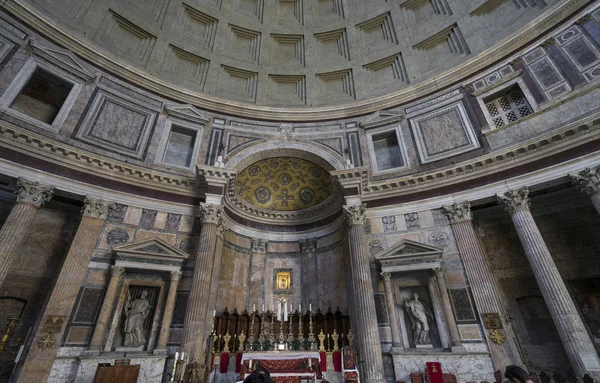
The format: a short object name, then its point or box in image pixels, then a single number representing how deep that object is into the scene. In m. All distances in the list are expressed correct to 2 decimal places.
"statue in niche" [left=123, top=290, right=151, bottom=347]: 10.53
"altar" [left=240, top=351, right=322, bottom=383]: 8.00
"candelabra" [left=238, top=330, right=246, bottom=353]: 10.60
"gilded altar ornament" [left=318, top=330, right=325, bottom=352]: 10.75
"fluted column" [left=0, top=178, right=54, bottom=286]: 9.30
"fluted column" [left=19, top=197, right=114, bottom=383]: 8.92
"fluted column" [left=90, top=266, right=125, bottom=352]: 9.84
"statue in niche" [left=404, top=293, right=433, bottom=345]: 11.02
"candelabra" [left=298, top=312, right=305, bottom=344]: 10.92
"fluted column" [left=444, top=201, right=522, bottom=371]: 9.68
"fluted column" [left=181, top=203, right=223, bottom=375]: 10.05
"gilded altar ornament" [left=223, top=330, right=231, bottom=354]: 10.97
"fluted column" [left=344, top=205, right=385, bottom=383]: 9.91
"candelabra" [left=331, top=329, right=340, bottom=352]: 11.00
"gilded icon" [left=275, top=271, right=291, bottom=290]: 14.97
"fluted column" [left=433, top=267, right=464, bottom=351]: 10.34
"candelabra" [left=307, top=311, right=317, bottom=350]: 10.64
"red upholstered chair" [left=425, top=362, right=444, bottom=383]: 9.70
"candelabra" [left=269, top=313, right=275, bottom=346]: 12.70
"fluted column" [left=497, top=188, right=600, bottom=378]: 8.81
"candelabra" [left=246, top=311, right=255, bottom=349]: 10.87
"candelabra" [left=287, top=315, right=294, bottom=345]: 11.23
